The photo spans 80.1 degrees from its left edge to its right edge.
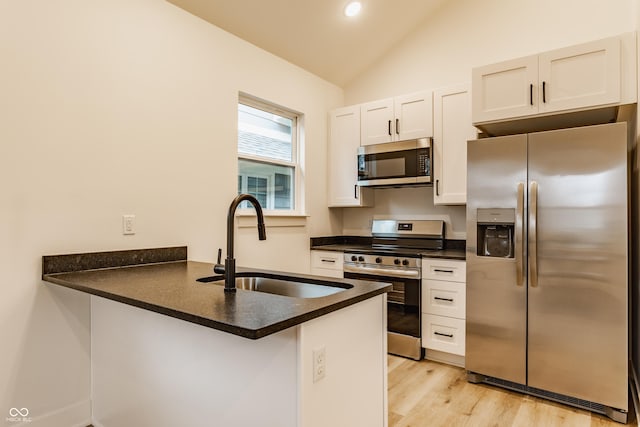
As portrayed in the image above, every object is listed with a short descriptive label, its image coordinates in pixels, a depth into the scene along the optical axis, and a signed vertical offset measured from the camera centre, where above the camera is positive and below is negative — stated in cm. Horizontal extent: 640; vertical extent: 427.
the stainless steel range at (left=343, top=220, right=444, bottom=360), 310 -45
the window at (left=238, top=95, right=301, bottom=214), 318 +57
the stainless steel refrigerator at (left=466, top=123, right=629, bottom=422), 221 -29
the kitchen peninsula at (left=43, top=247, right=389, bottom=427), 123 -52
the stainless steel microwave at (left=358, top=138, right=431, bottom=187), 328 +50
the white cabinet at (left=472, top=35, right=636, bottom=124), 231 +91
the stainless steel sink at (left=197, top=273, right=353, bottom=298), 179 -34
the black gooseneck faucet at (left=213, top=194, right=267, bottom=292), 155 -17
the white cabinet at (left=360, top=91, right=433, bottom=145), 332 +92
